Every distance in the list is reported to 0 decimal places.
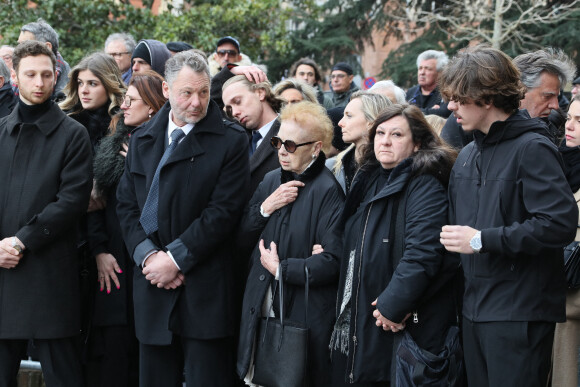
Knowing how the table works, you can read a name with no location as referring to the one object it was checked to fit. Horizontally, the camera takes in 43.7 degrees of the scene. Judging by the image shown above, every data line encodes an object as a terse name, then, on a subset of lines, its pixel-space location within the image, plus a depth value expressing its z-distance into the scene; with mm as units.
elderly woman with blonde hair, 4395
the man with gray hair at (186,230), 4480
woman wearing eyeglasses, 5156
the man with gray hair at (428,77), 8320
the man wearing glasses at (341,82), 9812
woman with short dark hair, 3934
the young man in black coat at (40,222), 4684
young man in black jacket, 3469
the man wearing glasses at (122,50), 7906
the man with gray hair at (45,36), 7121
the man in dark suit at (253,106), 5625
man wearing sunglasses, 7520
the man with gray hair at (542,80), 4848
